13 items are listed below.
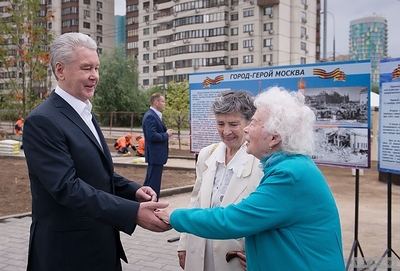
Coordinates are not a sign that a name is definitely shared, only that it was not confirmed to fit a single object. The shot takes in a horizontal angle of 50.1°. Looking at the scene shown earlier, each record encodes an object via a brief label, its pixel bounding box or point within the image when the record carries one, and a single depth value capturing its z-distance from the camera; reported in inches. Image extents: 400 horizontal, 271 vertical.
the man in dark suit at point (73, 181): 84.3
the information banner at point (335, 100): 176.6
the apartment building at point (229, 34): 2235.5
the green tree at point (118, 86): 1701.5
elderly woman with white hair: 72.0
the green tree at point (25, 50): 538.9
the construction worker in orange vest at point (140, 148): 628.1
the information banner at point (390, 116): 165.5
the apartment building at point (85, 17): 2928.2
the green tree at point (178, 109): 912.3
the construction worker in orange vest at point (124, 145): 661.9
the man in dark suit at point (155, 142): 285.1
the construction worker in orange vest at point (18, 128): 769.3
